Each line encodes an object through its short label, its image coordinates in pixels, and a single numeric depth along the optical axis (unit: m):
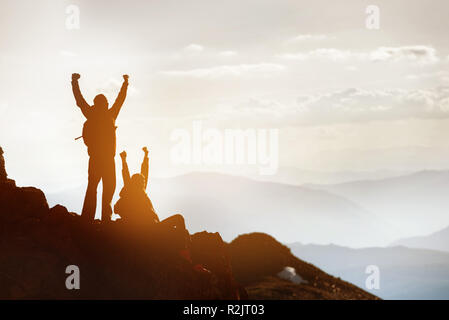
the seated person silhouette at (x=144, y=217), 20.62
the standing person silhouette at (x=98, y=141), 20.89
